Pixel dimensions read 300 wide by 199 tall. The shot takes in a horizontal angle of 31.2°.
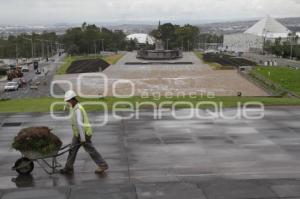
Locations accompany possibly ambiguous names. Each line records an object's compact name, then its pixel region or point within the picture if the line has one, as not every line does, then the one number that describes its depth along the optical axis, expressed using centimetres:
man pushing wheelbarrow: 1052
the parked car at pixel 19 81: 6644
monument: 12025
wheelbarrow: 1044
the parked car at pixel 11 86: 6100
